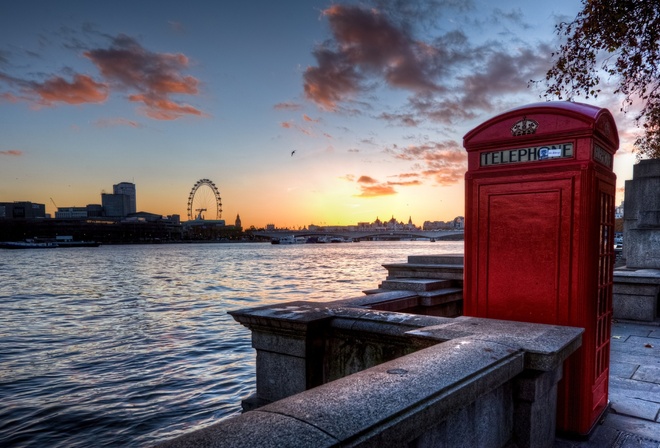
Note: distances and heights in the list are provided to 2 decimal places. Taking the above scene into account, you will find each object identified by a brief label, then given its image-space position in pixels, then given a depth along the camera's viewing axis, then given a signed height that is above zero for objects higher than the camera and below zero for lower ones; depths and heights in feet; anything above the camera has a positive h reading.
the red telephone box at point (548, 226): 10.77 +0.24
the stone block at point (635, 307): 26.81 -4.44
